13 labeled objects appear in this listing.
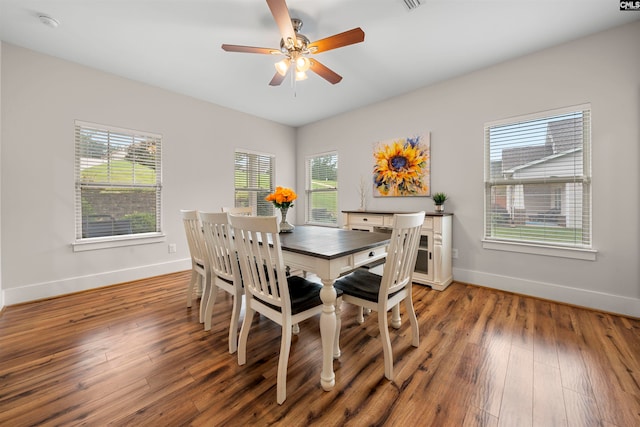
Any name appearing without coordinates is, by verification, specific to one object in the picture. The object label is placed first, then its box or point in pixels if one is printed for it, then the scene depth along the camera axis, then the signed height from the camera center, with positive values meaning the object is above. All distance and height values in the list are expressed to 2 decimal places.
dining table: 1.47 -0.31
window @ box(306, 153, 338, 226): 4.84 +0.42
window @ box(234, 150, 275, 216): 4.57 +0.58
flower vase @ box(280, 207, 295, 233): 2.40 -0.15
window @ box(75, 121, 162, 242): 3.04 +0.38
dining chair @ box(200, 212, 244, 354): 1.80 -0.41
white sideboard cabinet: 3.07 -0.50
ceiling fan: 1.80 +1.31
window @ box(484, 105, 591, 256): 2.56 +0.32
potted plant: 3.25 +0.13
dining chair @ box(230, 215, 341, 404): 1.38 -0.51
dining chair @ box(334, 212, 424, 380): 1.52 -0.51
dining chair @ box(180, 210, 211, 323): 2.25 -0.37
